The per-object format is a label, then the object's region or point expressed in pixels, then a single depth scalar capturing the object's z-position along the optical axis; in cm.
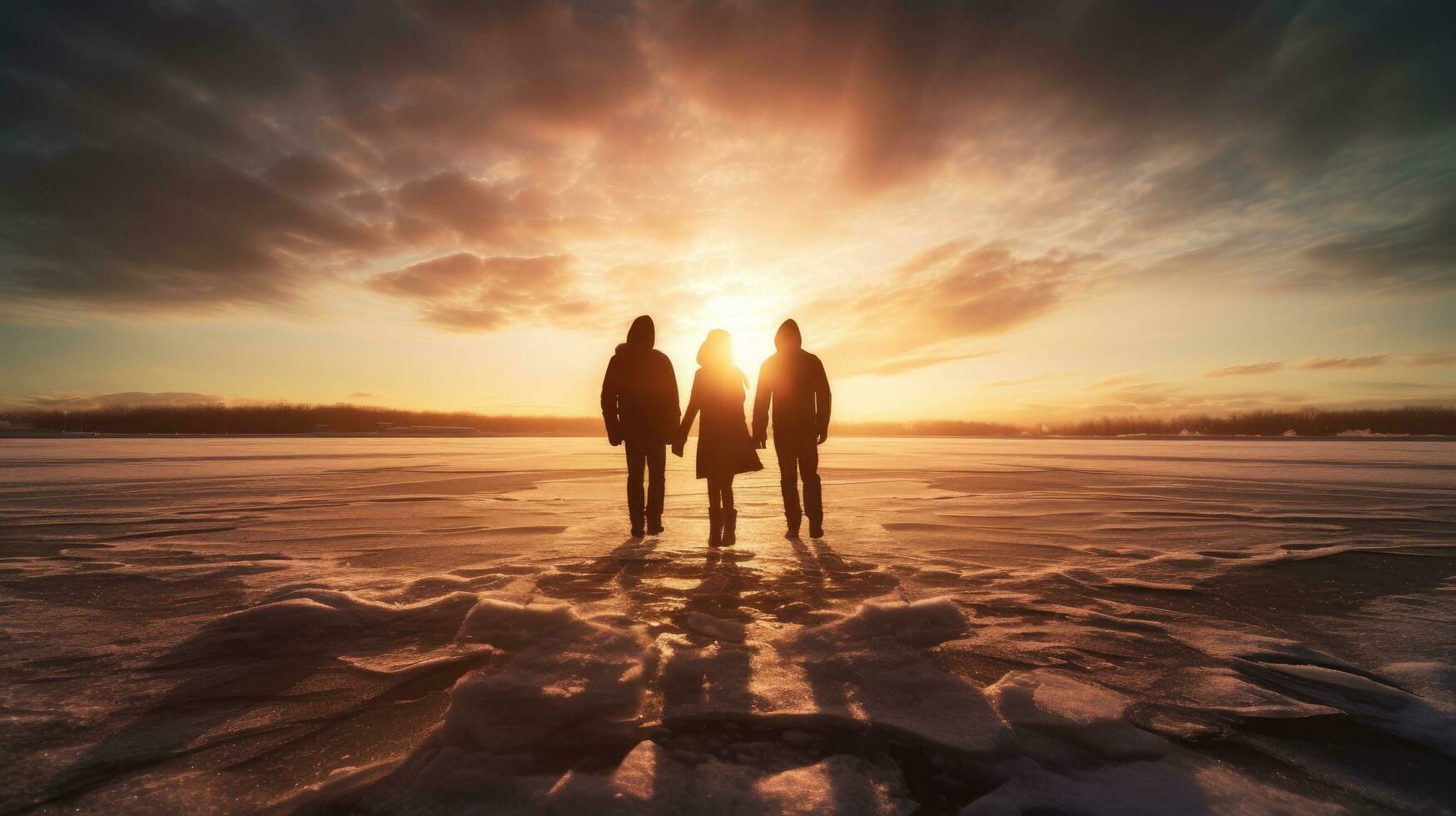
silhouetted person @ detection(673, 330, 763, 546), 548
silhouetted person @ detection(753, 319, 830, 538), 569
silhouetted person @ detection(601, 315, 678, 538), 570
